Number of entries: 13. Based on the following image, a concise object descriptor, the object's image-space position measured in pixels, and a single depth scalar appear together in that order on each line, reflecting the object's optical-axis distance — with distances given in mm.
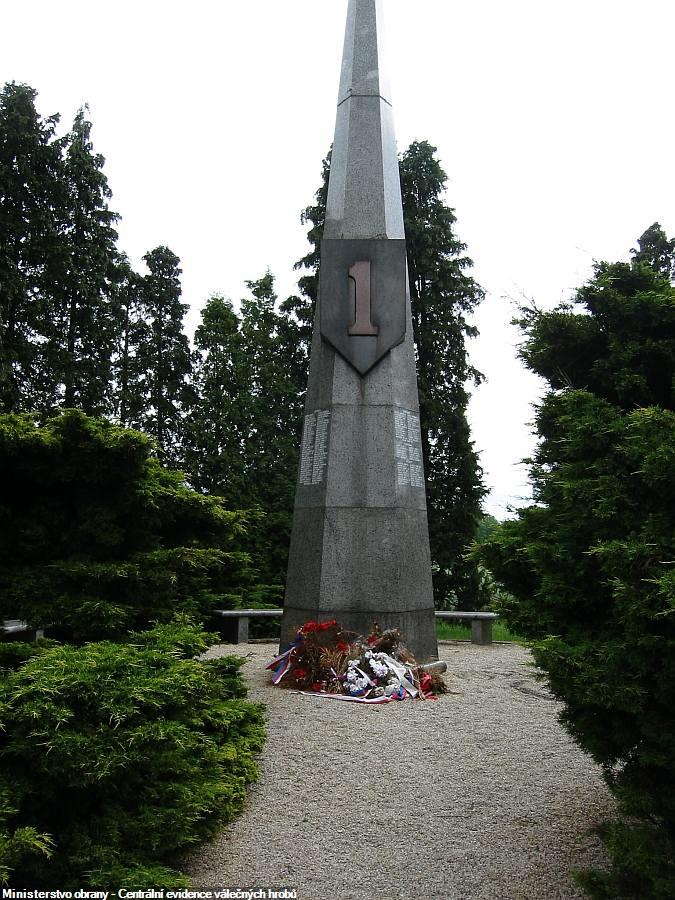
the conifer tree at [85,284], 17516
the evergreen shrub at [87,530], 4176
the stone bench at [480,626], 12484
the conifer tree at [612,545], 2750
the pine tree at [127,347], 18703
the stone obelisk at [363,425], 7914
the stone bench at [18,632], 7062
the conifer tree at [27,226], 16469
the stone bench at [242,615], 12008
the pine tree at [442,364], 16219
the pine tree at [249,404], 17891
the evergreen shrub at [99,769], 2889
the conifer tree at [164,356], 19406
